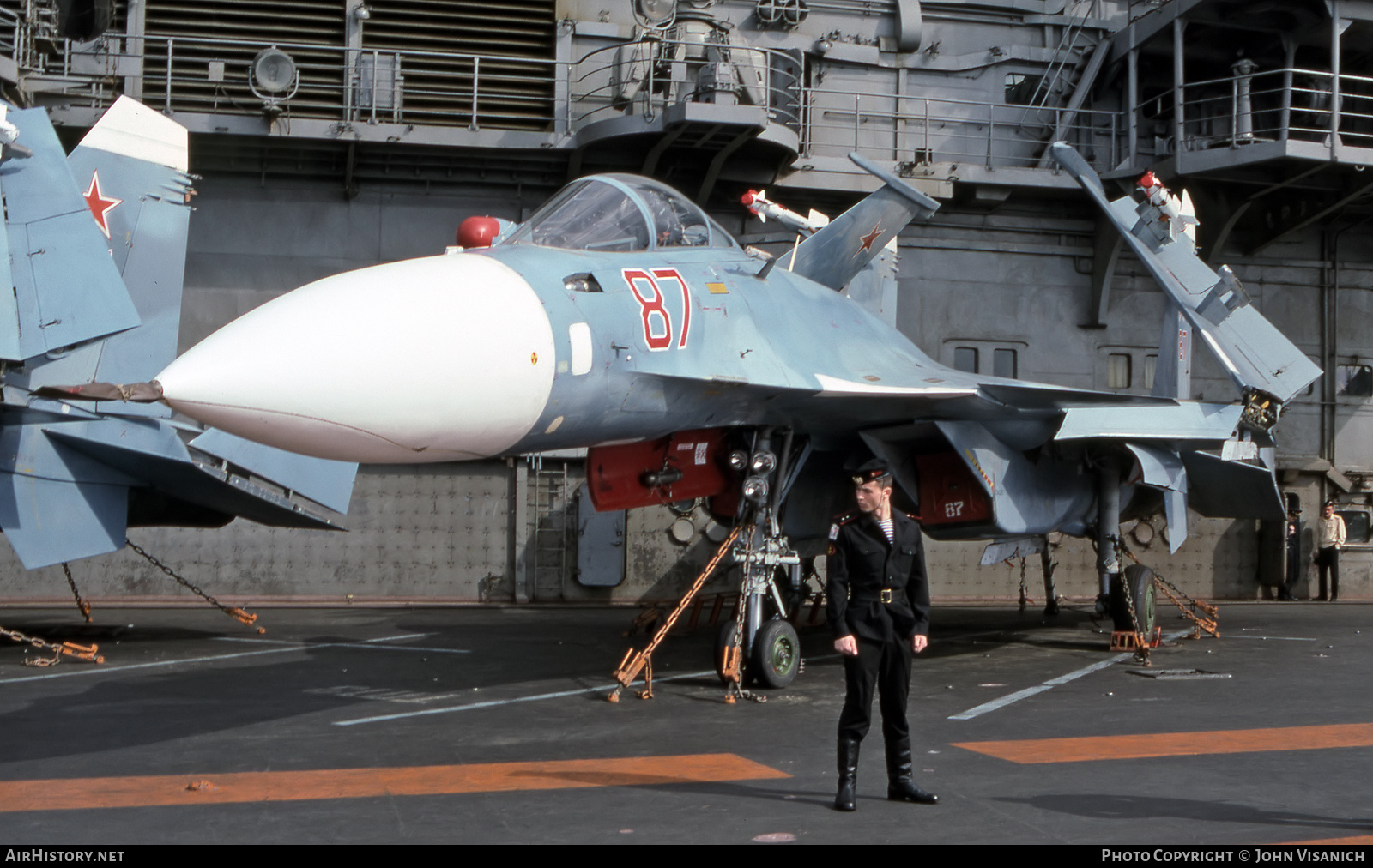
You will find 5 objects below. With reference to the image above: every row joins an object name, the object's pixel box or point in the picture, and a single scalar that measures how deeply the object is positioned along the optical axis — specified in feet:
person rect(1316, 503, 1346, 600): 58.54
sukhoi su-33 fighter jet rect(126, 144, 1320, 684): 17.44
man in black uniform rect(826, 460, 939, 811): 16.83
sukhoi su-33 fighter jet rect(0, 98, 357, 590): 32.42
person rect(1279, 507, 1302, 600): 58.80
